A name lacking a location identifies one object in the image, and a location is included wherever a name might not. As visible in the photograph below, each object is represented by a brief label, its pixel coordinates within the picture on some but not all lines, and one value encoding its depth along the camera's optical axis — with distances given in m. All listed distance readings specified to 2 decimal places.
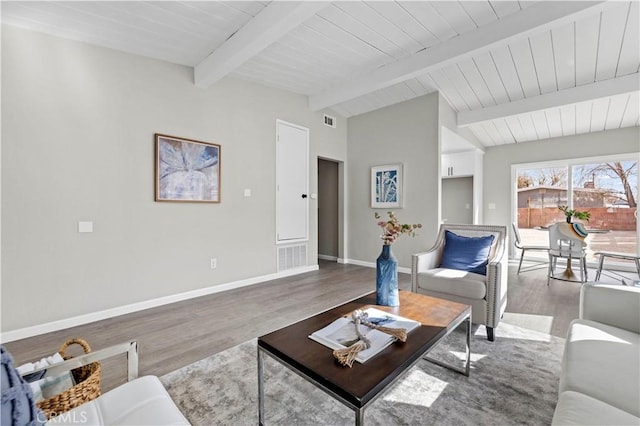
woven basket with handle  1.20
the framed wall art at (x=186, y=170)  3.29
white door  4.51
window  5.09
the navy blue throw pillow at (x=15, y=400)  0.75
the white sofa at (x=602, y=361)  0.91
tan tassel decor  1.19
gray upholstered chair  2.33
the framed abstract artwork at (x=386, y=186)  4.92
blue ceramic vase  1.83
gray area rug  1.48
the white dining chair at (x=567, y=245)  4.19
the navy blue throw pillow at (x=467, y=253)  2.68
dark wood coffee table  1.05
